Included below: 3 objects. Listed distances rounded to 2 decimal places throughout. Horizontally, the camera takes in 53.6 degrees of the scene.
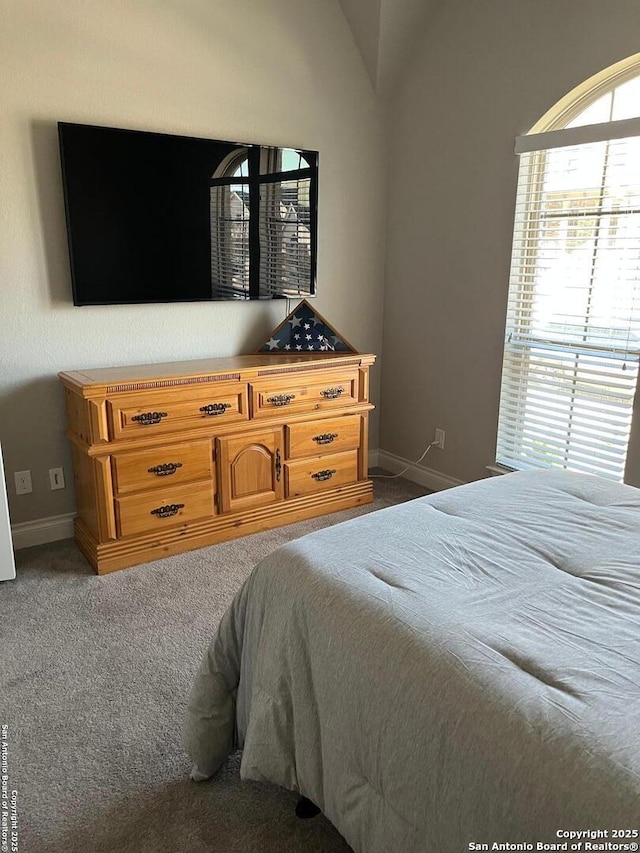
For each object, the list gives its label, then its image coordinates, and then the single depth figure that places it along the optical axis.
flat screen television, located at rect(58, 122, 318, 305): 2.90
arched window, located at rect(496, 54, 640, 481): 2.77
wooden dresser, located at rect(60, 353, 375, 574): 2.80
